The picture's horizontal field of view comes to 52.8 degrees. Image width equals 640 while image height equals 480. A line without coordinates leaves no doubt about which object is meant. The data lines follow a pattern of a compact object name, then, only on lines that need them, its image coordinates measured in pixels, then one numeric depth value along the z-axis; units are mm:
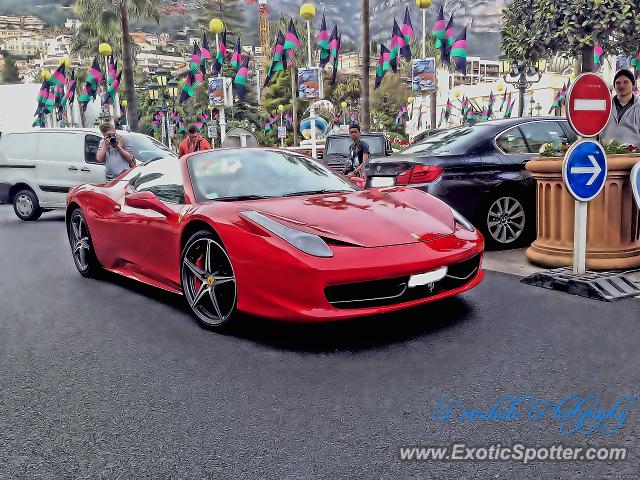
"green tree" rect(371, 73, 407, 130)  81812
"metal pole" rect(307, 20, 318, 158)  19167
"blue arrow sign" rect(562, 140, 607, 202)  5051
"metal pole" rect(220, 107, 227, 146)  27312
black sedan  6637
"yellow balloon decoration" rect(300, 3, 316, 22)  20953
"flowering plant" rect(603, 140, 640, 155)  5680
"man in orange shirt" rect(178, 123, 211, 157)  10516
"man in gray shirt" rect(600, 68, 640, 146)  6340
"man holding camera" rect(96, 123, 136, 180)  9672
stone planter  5508
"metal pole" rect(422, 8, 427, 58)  24875
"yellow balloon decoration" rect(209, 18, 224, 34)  24781
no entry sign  5043
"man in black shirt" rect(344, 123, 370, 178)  9727
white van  11383
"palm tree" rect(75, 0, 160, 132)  25031
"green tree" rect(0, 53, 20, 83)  132125
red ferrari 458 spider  3648
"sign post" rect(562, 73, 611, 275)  5043
